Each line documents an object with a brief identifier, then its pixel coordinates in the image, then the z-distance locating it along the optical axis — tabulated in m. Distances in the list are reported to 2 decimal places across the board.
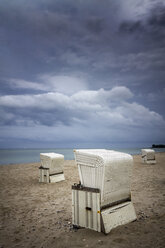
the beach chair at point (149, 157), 20.30
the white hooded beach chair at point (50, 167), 11.15
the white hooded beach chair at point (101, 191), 4.29
